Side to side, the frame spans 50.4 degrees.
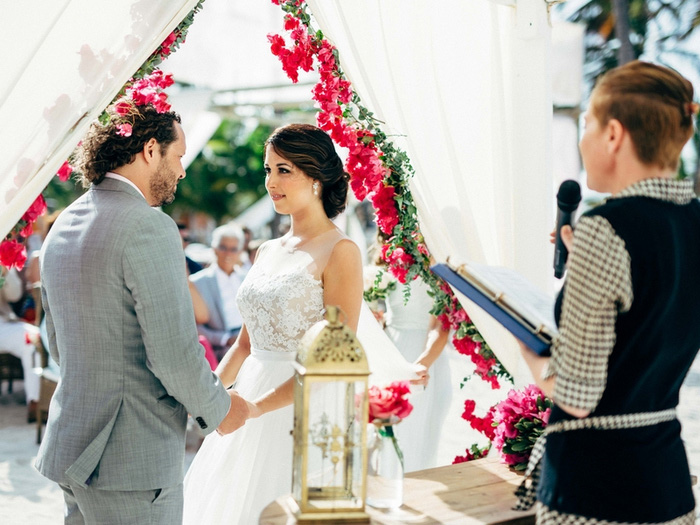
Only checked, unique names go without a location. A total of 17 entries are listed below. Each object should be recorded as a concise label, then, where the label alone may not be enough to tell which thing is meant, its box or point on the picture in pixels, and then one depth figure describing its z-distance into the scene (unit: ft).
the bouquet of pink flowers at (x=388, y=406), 6.72
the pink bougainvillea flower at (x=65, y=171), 9.93
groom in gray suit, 7.47
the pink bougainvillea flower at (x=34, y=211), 9.35
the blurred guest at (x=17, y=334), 23.93
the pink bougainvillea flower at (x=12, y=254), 9.24
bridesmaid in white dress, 16.10
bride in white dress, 9.55
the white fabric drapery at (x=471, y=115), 10.27
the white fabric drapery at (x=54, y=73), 7.91
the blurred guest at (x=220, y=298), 21.75
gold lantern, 6.25
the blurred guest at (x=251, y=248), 32.99
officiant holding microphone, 5.19
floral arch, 10.41
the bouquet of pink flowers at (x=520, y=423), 8.89
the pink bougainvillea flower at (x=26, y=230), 9.34
